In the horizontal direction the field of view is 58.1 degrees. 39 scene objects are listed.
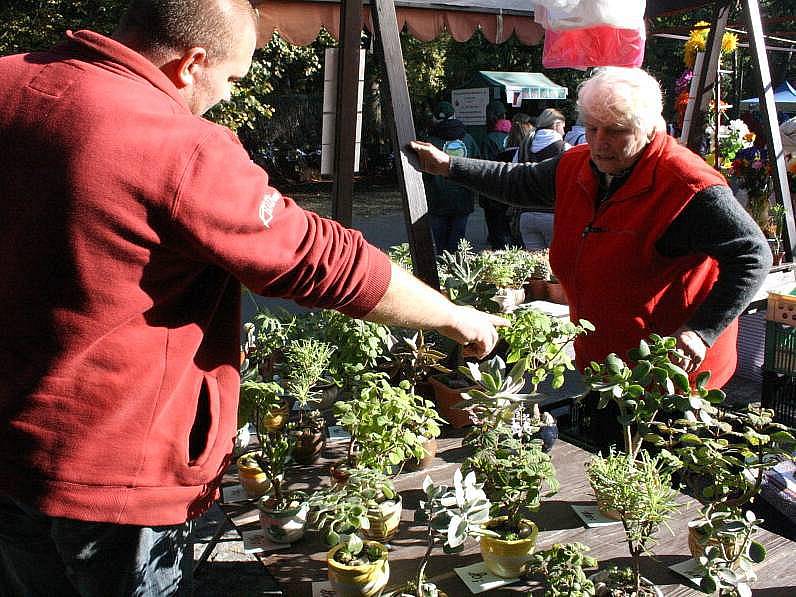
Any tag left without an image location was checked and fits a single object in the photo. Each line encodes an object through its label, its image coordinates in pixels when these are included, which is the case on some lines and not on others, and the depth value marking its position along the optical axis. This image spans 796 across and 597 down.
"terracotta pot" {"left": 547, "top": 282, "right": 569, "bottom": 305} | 4.25
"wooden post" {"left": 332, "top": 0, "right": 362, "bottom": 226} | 2.60
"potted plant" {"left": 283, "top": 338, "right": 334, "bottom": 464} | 2.10
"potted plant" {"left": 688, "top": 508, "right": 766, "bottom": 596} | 1.33
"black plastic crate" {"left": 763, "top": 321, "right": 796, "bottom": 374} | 3.29
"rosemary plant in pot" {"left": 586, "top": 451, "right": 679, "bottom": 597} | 1.42
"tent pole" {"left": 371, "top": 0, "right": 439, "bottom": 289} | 2.42
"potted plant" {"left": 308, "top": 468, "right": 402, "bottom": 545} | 1.41
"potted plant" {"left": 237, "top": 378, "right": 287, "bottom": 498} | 1.93
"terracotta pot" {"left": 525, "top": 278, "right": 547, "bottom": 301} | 4.27
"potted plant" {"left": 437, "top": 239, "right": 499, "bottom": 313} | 2.96
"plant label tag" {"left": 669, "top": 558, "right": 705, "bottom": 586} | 1.48
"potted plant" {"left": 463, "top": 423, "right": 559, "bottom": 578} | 1.53
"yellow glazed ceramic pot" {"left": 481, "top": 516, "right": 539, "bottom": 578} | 1.52
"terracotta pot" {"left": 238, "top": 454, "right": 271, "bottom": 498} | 1.93
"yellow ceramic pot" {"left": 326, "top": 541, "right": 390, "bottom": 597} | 1.45
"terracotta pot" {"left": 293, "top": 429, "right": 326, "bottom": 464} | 2.08
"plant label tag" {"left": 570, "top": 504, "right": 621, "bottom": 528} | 1.72
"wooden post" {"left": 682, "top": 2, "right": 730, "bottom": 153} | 4.46
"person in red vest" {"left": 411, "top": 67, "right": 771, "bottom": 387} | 2.14
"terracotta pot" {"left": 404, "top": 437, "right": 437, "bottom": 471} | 2.02
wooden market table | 1.52
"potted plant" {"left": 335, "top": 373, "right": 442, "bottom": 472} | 1.64
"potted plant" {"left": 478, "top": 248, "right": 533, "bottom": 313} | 3.35
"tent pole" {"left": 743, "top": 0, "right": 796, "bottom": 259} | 4.38
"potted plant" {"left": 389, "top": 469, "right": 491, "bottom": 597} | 1.36
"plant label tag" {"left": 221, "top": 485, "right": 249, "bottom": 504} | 1.97
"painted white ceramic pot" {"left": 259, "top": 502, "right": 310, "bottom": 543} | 1.69
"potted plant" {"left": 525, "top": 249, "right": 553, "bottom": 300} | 4.27
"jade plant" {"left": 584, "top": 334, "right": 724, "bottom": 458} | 1.35
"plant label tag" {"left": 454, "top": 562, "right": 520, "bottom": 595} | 1.50
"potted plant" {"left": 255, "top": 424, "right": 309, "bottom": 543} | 1.69
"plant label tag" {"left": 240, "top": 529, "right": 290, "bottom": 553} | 1.69
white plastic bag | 3.16
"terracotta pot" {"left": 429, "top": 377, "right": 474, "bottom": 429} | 2.31
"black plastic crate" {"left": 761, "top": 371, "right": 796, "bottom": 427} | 3.37
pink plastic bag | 3.37
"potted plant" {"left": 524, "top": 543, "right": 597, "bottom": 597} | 1.34
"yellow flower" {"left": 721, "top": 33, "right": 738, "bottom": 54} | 5.79
